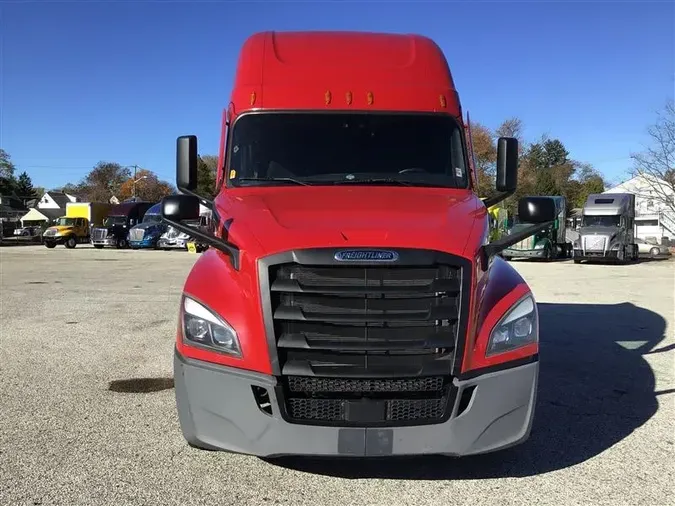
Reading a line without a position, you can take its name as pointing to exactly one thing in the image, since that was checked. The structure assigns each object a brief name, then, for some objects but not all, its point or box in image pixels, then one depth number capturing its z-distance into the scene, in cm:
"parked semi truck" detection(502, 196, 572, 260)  3176
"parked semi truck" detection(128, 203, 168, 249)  4088
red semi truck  322
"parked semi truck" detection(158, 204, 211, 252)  3869
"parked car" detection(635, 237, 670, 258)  4006
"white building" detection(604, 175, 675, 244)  3791
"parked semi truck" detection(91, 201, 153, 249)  4272
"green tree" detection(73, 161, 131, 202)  9438
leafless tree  3684
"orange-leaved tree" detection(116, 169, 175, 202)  8512
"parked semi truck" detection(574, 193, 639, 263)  2947
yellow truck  4478
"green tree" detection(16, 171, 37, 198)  10402
